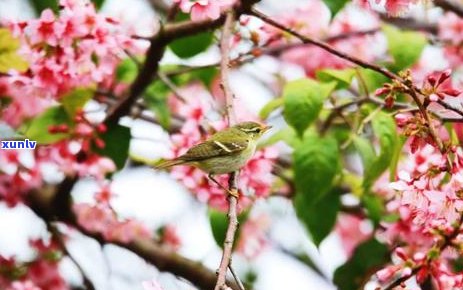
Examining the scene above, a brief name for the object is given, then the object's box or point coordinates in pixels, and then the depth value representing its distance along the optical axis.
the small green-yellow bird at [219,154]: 6.64
